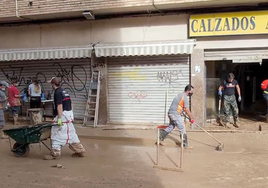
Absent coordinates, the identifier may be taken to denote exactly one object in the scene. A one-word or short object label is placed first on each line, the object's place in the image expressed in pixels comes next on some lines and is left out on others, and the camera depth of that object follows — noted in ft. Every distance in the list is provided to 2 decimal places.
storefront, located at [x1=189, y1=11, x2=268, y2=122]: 29.68
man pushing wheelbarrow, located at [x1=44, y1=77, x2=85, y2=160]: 20.77
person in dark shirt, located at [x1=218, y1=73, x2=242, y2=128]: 31.71
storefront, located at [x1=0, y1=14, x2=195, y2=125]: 32.35
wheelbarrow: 20.86
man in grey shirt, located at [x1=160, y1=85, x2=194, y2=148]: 23.68
